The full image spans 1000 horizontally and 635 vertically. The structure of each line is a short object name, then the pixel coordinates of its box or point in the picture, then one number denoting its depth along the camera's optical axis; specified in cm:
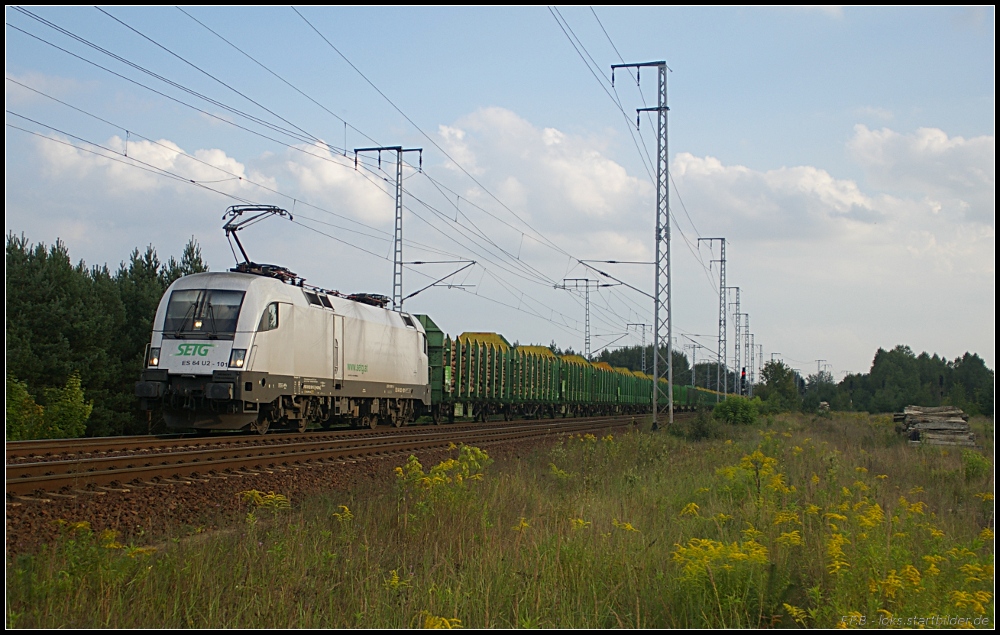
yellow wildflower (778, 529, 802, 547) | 631
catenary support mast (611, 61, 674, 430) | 2688
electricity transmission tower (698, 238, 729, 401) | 5618
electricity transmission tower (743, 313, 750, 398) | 7938
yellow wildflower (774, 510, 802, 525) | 754
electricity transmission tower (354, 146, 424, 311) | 3241
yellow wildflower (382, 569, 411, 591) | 563
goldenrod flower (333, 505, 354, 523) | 787
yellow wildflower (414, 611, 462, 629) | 453
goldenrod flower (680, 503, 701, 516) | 813
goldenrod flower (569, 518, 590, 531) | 722
